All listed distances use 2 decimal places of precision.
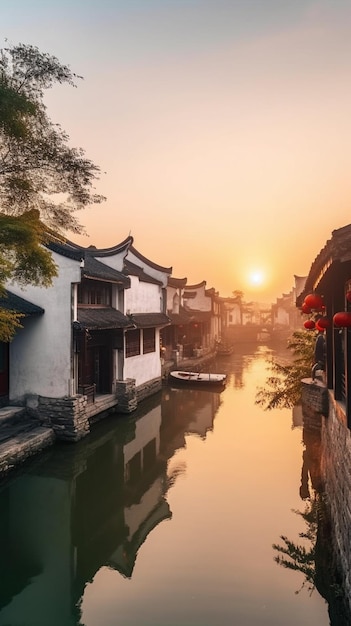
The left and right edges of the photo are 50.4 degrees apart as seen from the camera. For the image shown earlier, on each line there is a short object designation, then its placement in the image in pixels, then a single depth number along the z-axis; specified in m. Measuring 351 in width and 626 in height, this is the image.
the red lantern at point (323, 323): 7.84
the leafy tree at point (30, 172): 7.89
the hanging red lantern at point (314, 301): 7.09
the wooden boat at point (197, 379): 20.59
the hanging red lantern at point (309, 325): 9.59
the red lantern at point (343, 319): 4.76
